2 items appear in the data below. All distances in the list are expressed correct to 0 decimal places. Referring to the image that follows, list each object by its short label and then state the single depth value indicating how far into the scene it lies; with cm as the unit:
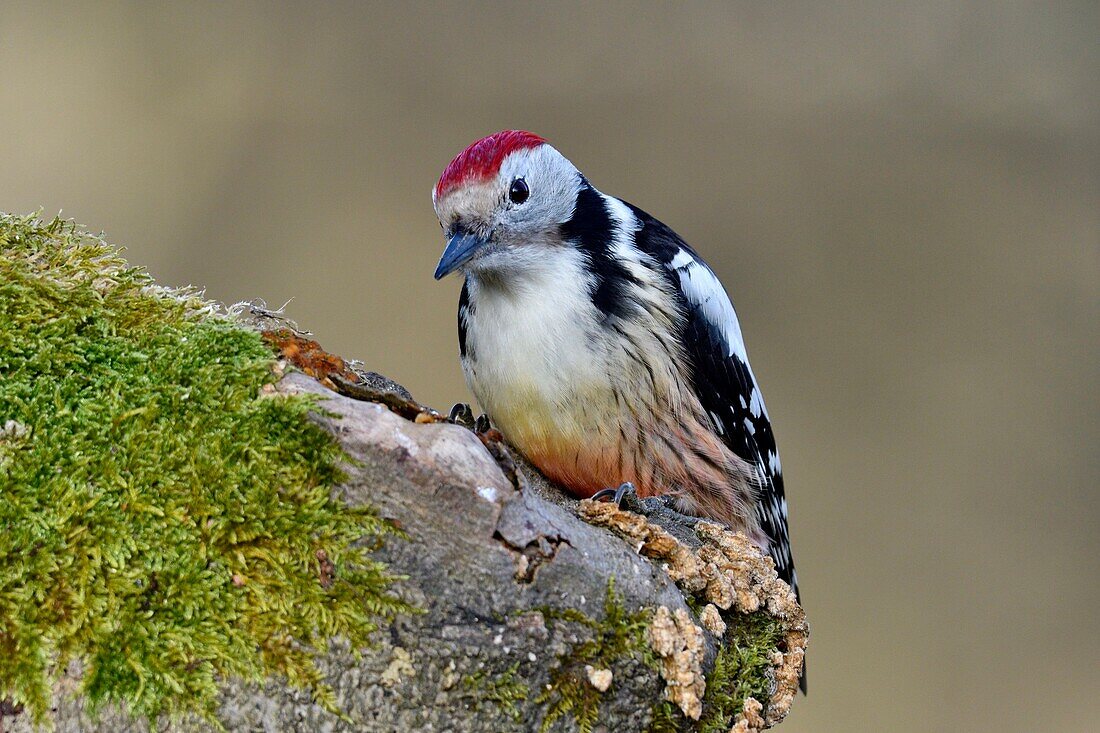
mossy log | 405
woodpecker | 418
